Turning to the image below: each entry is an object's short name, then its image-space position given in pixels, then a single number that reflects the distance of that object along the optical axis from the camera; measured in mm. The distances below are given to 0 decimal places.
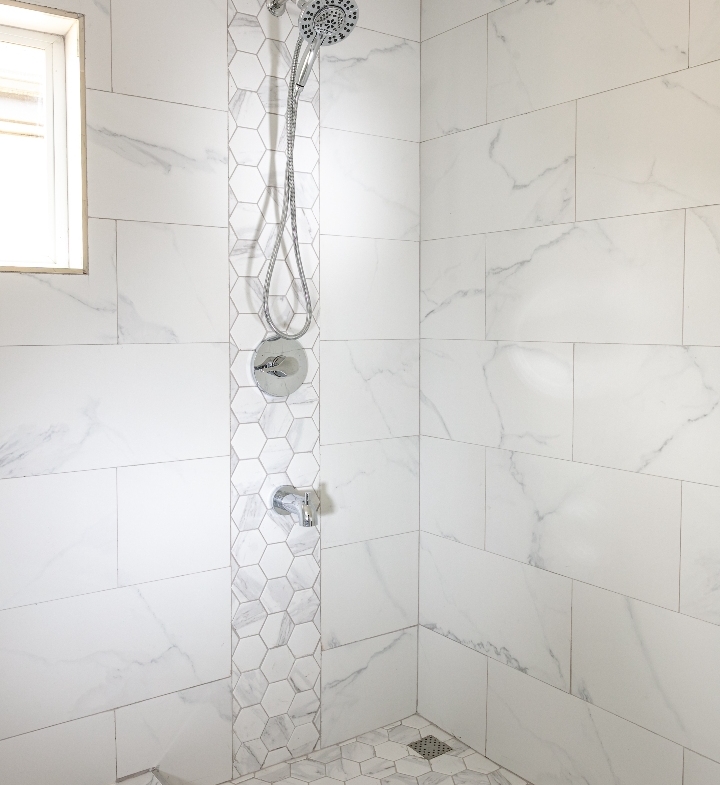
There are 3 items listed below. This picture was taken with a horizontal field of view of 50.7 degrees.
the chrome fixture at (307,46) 1616
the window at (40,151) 1765
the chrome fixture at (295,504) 1885
